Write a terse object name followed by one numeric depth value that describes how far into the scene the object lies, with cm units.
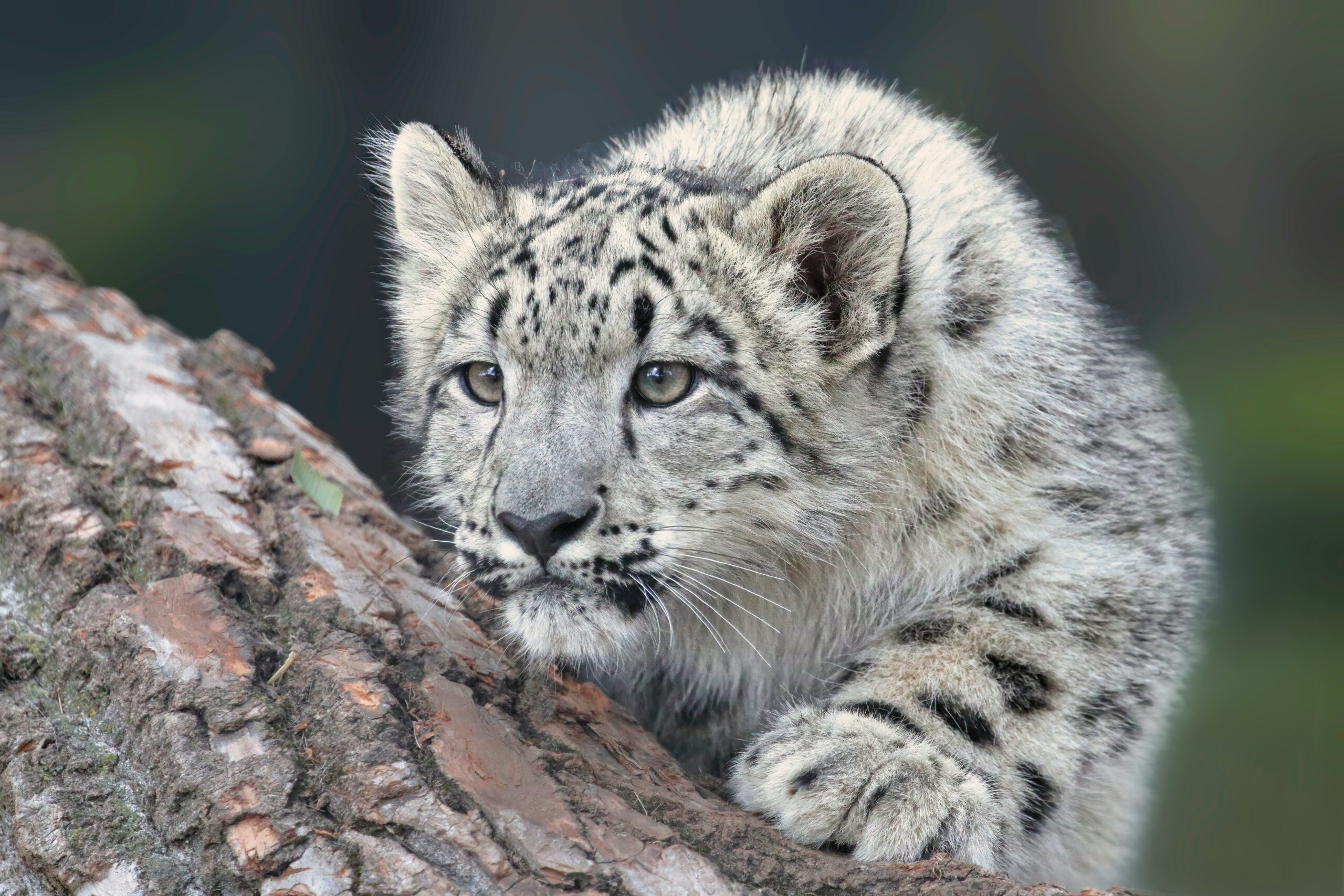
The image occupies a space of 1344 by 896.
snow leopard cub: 891
